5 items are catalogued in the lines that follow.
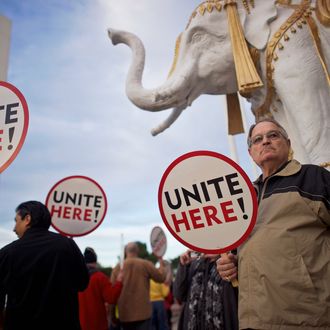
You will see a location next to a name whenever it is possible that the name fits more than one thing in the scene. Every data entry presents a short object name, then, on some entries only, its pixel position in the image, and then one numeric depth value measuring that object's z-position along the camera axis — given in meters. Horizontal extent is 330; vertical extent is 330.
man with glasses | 1.36
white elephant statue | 3.06
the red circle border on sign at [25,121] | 2.01
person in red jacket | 3.38
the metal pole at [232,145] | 5.26
